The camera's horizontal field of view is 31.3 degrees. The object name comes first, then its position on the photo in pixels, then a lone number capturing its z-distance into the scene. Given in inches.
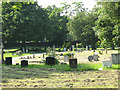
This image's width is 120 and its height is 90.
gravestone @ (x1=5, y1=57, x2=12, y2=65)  872.9
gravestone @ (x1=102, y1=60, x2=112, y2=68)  674.5
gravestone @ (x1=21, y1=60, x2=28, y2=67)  785.1
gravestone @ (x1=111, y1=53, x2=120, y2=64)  768.3
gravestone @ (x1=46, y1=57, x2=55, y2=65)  832.0
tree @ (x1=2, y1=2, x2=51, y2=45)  1779.5
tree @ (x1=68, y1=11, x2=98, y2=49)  1892.2
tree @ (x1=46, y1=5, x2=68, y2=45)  2313.0
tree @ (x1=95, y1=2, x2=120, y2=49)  874.8
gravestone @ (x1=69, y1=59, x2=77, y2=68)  720.3
